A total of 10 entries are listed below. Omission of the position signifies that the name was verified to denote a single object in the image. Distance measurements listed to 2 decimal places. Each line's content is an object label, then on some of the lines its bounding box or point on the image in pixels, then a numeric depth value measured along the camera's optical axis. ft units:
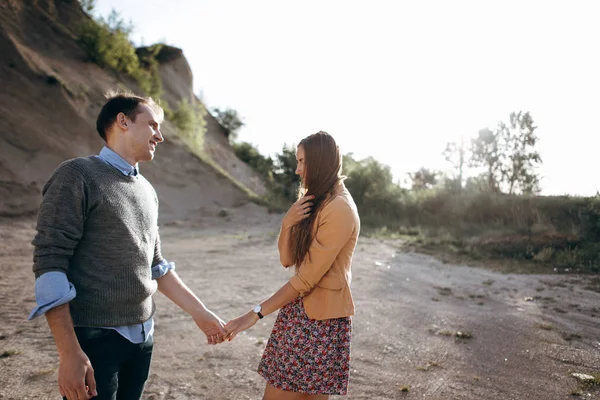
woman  7.68
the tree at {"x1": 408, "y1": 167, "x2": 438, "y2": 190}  138.18
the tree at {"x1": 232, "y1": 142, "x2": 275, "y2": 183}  130.52
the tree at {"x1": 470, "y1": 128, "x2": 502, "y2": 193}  104.73
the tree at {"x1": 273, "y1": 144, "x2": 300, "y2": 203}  80.79
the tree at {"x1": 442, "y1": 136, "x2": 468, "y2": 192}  112.16
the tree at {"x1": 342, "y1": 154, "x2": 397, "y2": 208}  72.38
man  5.71
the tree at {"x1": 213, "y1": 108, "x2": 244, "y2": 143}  172.76
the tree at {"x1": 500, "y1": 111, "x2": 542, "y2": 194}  99.65
